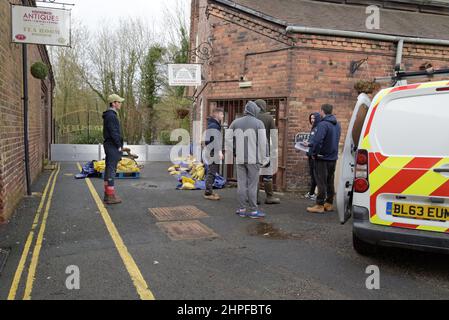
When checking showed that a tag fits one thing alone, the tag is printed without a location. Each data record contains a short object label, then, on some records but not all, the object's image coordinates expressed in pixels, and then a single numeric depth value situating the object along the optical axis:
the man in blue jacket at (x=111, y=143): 6.54
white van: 3.41
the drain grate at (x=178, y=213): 5.93
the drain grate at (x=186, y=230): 4.91
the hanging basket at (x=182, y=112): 19.14
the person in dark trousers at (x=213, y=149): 7.24
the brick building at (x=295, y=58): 8.22
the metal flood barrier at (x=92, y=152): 16.44
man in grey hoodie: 5.93
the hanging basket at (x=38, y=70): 8.30
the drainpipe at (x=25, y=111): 6.99
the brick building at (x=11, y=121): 5.33
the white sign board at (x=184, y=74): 10.63
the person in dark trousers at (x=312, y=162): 6.82
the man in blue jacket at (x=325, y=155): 6.34
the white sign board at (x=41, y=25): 6.21
